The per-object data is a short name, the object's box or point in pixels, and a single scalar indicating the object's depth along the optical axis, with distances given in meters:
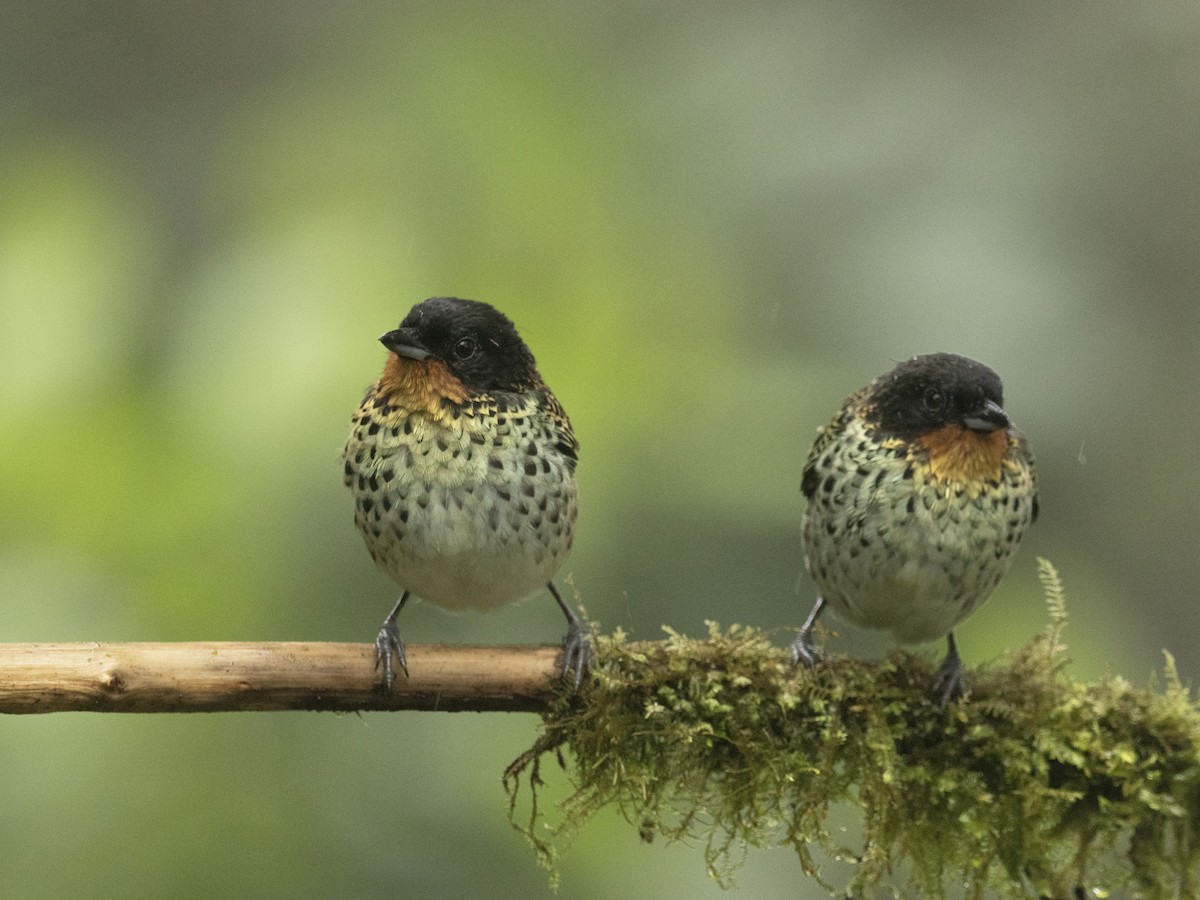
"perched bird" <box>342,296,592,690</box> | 7.06
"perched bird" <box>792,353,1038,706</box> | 7.32
